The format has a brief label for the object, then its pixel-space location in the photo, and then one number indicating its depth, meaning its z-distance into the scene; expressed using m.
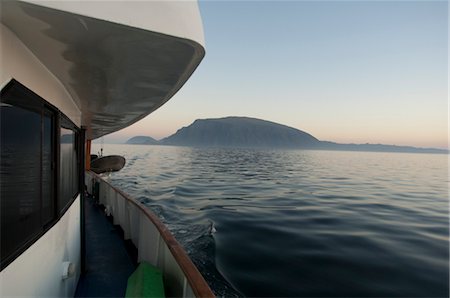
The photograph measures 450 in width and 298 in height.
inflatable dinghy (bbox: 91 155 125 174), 20.30
